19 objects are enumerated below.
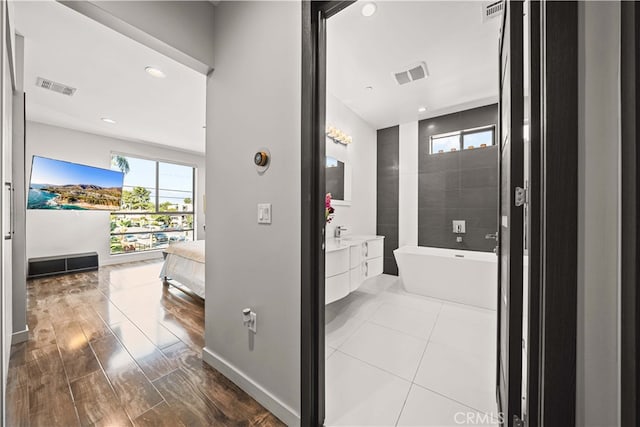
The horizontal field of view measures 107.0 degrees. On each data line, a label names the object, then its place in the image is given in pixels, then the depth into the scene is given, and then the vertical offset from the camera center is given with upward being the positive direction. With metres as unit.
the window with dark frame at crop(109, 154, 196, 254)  5.24 +0.16
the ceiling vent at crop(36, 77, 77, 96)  2.83 +1.57
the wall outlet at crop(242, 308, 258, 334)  1.43 -0.64
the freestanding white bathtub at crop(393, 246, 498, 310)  2.74 -0.78
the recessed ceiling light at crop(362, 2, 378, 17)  1.81 +1.60
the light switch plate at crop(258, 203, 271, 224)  1.36 +0.00
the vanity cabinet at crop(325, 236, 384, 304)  2.21 -0.55
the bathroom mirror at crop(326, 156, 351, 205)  3.17 +0.46
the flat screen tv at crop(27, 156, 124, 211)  4.01 +0.47
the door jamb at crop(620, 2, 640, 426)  0.45 +0.00
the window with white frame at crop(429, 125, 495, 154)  3.52 +1.16
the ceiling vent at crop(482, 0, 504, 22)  1.80 +1.59
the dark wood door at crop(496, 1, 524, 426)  0.83 +0.00
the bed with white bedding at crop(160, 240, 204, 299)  2.96 -0.73
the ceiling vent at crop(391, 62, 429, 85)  2.57 +1.59
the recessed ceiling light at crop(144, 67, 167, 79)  2.63 +1.59
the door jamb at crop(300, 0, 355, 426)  1.17 +0.07
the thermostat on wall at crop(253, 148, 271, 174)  1.36 +0.31
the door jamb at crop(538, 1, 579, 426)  0.51 +0.02
